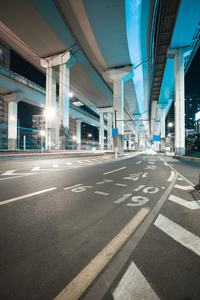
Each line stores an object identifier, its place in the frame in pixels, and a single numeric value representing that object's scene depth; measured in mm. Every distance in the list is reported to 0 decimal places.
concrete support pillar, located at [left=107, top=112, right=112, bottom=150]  45666
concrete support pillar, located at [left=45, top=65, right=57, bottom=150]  22875
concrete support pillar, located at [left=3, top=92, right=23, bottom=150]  25719
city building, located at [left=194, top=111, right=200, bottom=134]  58619
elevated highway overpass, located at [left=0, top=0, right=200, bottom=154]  15738
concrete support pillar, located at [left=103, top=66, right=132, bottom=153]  25200
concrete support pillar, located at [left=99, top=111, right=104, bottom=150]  46450
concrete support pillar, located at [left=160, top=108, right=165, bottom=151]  43197
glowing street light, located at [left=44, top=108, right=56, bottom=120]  22789
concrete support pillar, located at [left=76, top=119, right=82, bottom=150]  50594
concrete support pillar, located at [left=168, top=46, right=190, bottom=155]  21250
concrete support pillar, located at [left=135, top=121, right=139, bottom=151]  57819
